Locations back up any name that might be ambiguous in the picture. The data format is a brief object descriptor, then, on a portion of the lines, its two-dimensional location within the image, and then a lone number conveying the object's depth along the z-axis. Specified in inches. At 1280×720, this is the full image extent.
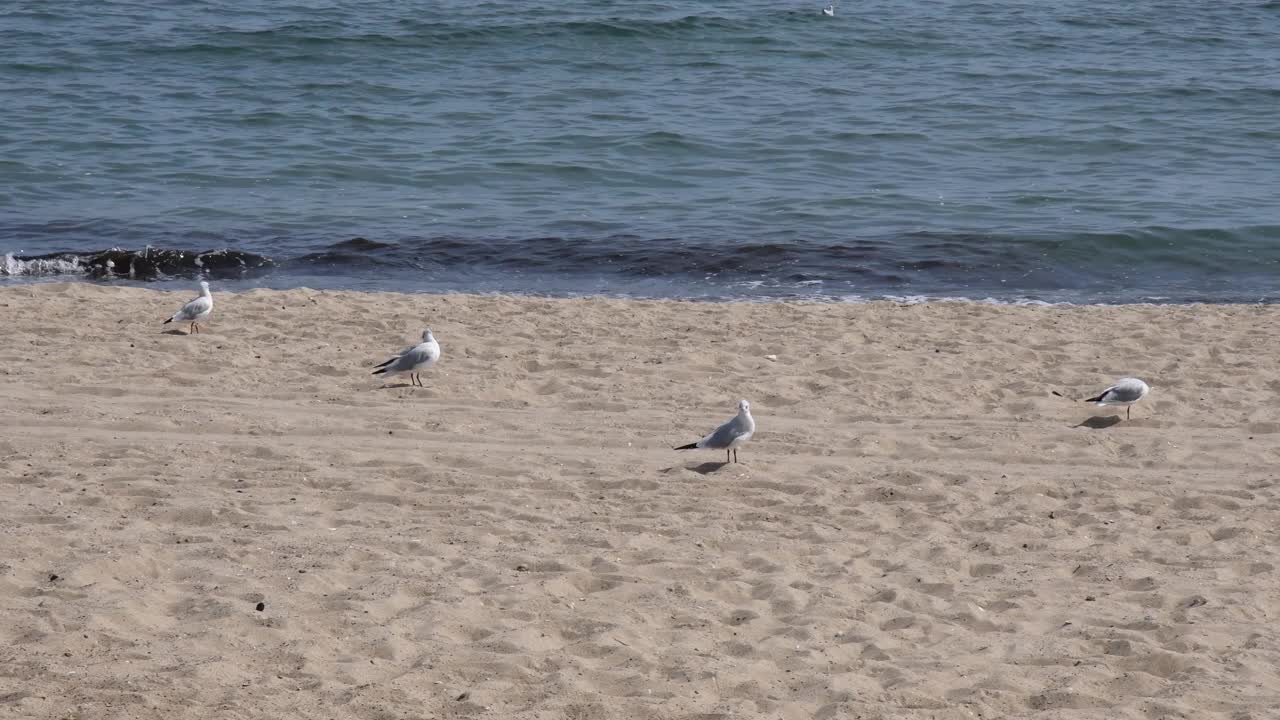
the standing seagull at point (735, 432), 641.6
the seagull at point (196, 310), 856.9
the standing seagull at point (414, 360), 761.0
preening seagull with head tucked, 718.5
